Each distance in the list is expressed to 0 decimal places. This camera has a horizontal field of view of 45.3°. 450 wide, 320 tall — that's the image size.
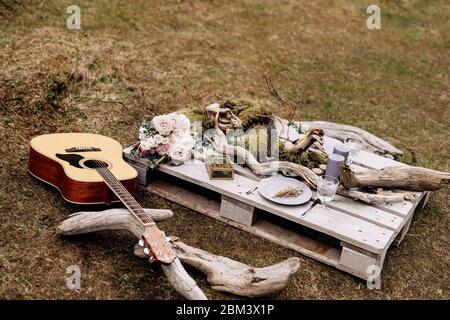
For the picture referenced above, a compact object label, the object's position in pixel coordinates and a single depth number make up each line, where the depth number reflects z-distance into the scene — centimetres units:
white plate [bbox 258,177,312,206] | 414
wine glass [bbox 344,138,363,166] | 489
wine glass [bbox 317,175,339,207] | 415
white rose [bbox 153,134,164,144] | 448
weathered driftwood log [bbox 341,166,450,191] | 432
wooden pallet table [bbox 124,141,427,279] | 390
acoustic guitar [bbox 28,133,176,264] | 403
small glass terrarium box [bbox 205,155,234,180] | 436
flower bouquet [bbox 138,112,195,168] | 446
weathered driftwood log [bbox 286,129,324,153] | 445
